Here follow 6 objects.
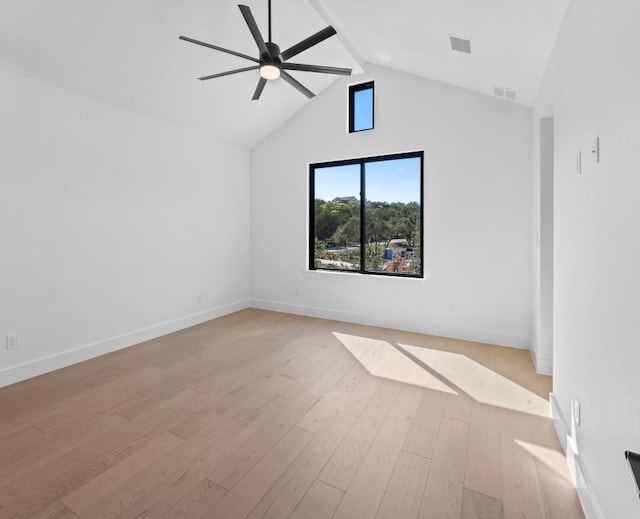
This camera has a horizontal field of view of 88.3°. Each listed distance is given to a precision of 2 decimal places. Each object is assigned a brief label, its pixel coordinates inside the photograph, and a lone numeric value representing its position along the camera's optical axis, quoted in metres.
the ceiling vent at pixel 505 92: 3.36
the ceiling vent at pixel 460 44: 2.78
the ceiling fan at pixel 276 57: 2.53
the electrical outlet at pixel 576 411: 1.75
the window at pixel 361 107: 4.59
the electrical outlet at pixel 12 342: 2.90
